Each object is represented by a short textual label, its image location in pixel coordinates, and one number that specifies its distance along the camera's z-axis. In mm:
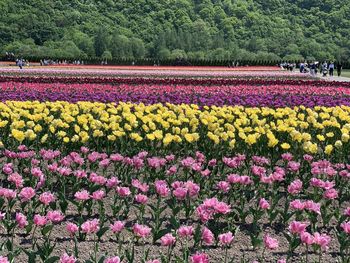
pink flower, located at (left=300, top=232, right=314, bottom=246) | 6229
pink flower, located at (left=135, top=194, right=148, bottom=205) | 7733
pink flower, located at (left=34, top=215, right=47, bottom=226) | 6666
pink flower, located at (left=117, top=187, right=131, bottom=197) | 7855
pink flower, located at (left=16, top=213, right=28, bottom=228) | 6987
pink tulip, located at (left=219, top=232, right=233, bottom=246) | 6370
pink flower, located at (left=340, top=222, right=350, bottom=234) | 6554
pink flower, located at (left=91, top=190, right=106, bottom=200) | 7816
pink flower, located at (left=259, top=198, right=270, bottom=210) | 7800
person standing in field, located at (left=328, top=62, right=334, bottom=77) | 58345
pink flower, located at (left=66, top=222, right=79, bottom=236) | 6711
